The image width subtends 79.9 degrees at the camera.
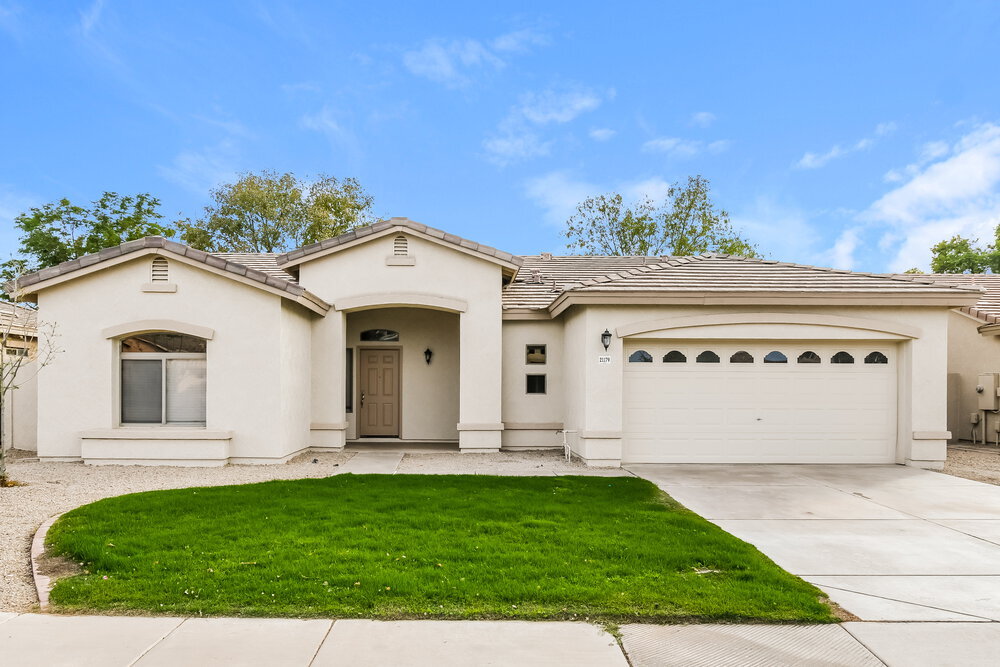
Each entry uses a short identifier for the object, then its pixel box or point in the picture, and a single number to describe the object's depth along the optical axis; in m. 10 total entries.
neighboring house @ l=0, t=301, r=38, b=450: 12.71
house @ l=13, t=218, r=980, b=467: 10.59
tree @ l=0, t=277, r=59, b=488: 9.29
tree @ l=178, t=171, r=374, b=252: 32.03
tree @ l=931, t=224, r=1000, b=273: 40.19
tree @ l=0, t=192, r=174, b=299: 25.05
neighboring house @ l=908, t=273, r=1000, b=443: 14.48
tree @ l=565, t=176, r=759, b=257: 32.25
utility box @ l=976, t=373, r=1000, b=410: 13.81
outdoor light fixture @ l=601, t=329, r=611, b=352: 10.62
